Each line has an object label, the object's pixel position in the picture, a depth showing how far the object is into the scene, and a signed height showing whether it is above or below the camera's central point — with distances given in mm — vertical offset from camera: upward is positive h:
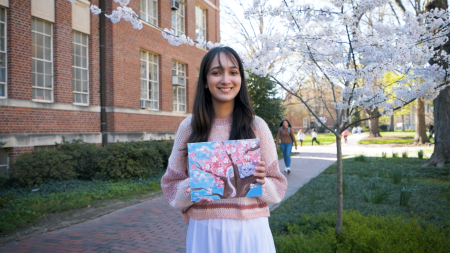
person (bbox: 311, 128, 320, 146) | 29480 -520
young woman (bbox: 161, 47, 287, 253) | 1883 -218
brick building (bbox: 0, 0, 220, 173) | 8859 +1935
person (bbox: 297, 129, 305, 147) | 28109 -533
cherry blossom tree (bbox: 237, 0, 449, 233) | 4047 +944
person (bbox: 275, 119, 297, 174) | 11641 -345
